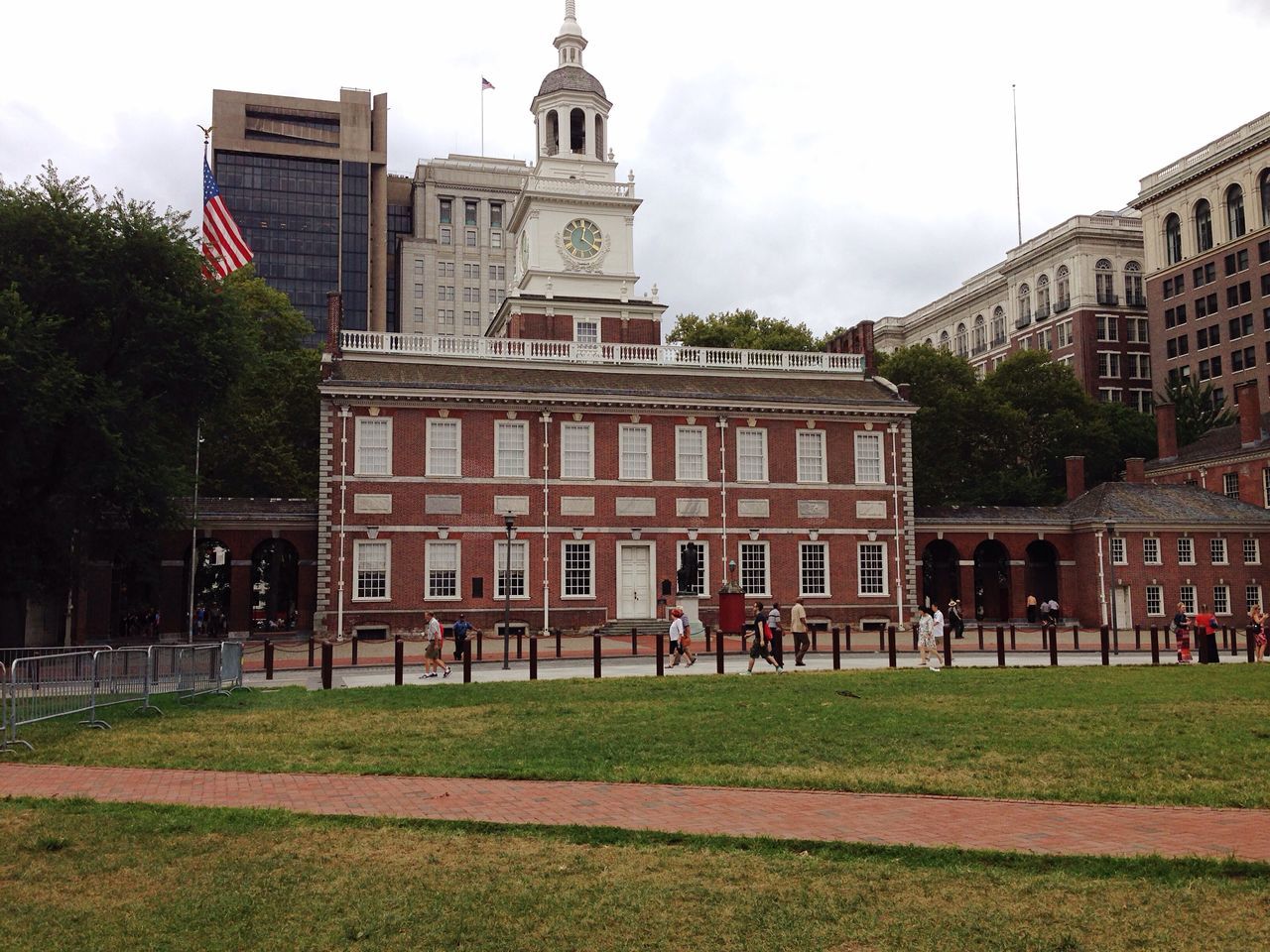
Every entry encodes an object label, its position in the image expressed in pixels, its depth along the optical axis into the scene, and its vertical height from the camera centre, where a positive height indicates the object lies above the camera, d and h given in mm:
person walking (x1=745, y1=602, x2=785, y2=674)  25252 -1302
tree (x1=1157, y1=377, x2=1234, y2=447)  68562 +10412
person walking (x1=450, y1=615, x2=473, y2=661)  27875 -1071
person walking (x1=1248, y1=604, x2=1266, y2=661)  27797 -1278
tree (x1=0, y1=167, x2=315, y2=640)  30250 +6743
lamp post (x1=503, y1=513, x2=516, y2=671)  30188 +1310
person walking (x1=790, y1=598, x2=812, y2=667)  26484 -1099
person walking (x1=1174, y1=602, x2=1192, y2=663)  27506 -1454
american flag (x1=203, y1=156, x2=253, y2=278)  34969 +10987
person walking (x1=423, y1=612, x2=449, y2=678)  24234 -1261
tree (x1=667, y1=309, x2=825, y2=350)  63656 +15087
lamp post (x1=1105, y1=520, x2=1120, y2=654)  38728 +1863
